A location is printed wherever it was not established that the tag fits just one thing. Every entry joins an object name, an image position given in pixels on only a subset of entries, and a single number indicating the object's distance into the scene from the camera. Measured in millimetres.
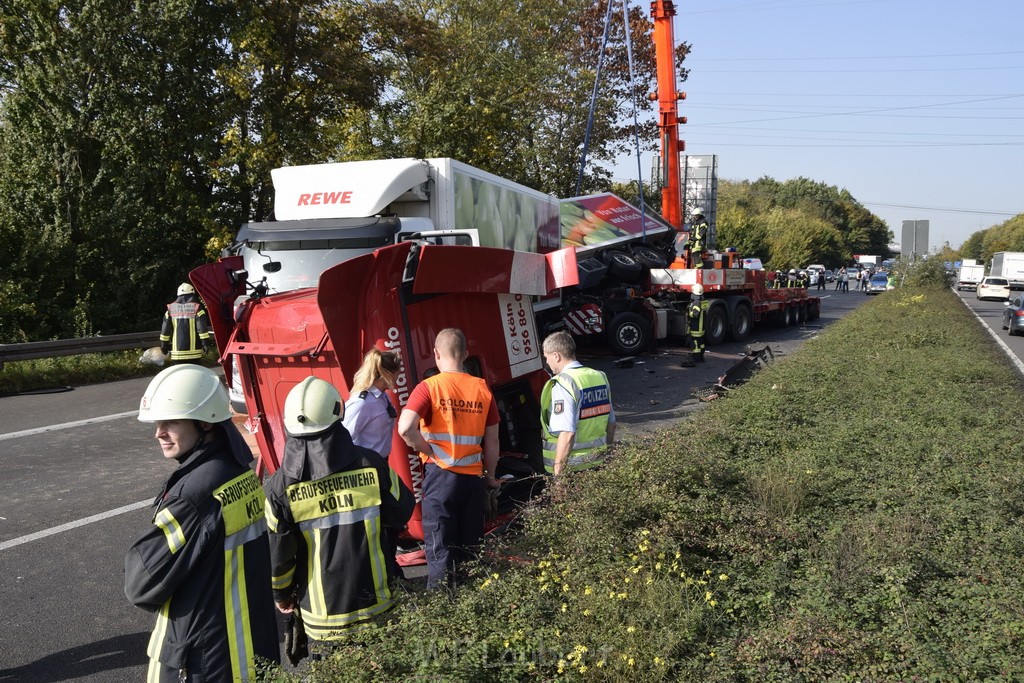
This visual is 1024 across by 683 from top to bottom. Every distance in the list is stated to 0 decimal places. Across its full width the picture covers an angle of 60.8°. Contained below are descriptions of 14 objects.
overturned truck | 5531
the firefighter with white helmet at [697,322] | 15451
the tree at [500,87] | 19500
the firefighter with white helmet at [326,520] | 3271
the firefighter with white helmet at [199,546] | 2637
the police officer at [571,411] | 5113
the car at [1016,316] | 25656
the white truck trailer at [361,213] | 8773
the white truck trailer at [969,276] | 72812
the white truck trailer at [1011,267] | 53406
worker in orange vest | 4488
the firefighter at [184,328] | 10930
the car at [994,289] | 50456
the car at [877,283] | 56031
